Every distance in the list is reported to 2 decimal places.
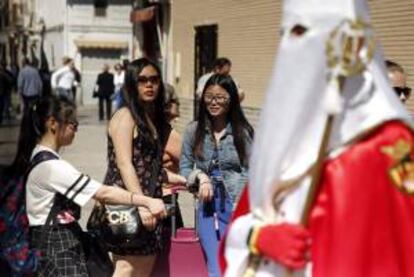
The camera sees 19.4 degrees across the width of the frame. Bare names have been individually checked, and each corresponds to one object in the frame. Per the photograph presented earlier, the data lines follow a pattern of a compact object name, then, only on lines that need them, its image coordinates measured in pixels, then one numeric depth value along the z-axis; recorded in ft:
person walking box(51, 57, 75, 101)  96.70
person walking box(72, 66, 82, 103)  100.74
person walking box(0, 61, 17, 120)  89.11
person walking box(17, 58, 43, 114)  89.15
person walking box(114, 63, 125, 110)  107.89
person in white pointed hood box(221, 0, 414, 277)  11.32
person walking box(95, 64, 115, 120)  107.81
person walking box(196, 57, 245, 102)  42.07
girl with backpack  18.68
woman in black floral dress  20.79
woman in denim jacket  23.62
